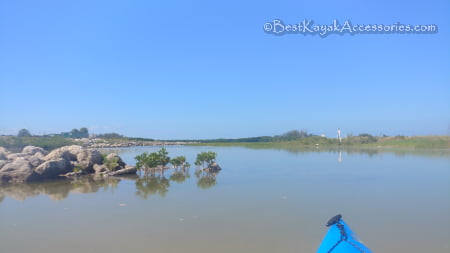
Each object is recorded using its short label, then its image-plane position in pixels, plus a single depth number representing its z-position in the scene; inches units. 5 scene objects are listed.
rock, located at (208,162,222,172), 746.8
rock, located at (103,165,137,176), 680.4
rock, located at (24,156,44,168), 620.7
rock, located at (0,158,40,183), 572.0
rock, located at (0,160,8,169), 596.3
